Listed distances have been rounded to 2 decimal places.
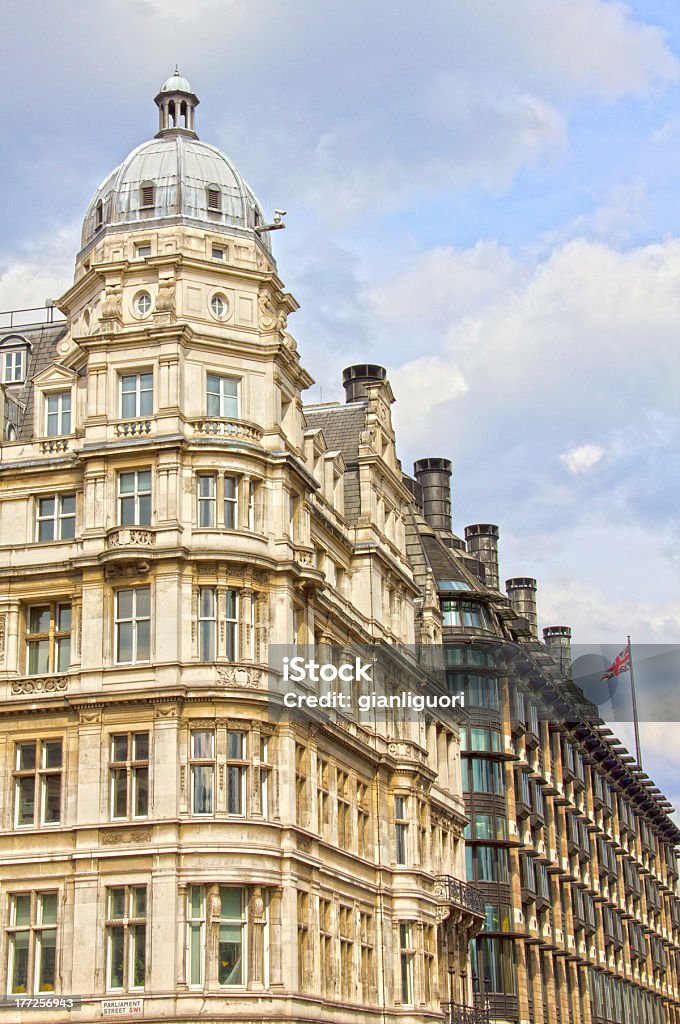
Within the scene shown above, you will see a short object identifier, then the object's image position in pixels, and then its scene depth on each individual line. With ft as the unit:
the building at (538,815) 308.81
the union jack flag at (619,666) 415.95
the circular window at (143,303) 207.51
